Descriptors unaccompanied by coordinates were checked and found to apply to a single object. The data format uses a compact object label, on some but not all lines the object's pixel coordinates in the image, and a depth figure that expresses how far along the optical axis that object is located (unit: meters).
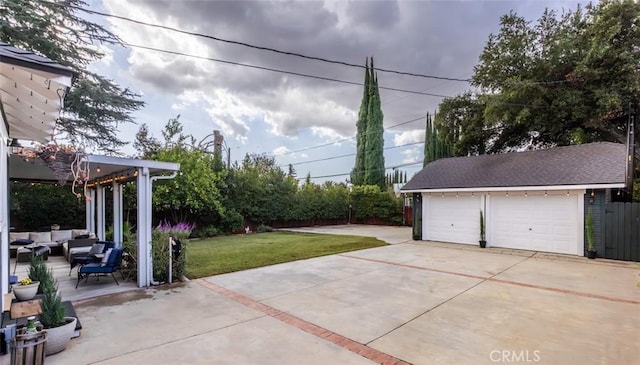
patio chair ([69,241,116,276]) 6.80
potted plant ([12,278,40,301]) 4.41
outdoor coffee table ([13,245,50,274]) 8.48
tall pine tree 10.92
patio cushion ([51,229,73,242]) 10.38
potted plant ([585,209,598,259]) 9.29
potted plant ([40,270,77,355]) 3.38
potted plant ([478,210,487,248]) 11.52
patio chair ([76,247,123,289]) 6.15
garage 9.64
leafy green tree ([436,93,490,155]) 17.84
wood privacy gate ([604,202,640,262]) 8.79
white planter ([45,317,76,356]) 3.36
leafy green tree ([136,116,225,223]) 13.71
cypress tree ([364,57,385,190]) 28.94
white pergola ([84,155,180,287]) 6.05
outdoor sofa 9.72
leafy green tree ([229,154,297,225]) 17.31
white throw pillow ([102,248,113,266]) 6.43
